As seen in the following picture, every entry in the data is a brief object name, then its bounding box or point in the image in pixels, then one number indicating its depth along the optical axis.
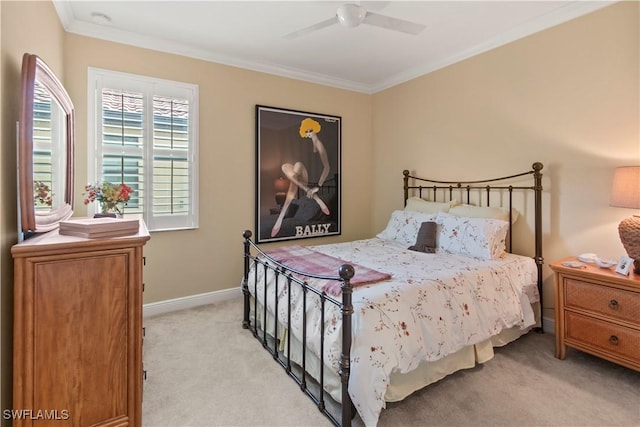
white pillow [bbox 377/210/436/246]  3.35
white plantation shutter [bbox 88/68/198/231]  2.97
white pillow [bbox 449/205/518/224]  3.02
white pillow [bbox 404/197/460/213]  3.43
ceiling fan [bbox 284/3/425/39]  2.15
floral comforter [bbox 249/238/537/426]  1.63
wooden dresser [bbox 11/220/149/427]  1.32
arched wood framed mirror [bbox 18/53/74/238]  1.44
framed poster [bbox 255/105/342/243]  3.82
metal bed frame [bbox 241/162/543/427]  1.63
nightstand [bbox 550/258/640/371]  2.06
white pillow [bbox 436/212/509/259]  2.73
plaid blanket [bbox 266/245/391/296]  2.01
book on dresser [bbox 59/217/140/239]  1.45
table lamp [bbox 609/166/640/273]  2.12
